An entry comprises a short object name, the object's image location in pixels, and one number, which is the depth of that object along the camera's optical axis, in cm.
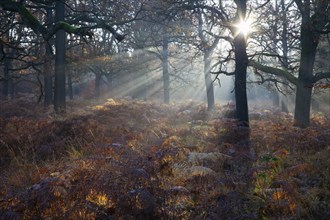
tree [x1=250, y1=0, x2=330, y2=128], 1190
